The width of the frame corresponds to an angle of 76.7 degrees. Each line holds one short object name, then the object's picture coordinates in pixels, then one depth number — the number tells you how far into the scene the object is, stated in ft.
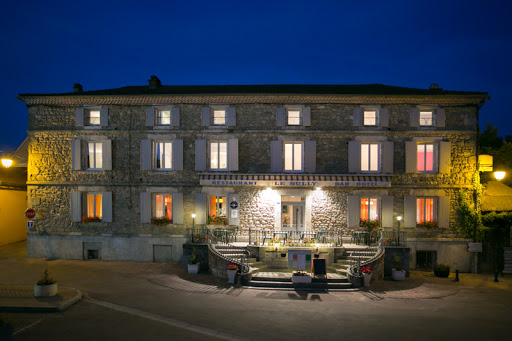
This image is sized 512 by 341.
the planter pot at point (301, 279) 45.32
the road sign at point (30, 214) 55.33
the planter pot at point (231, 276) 47.14
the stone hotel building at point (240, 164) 60.08
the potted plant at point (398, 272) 50.47
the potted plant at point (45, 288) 37.81
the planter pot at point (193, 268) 52.75
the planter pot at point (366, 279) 46.29
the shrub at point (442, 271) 54.11
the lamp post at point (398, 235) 54.51
